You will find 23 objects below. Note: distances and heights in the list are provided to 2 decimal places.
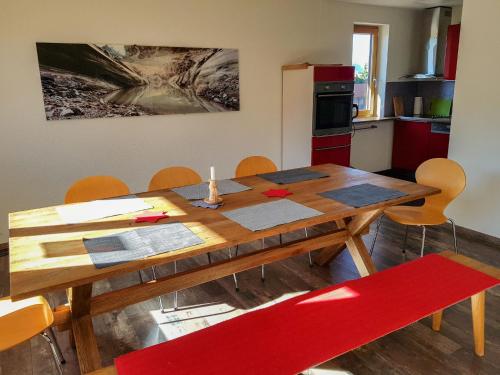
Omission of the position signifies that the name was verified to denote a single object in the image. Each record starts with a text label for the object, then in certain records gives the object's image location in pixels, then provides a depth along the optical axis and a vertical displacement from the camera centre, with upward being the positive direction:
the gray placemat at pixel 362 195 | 2.16 -0.57
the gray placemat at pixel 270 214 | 1.85 -0.59
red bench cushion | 1.40 -0.93
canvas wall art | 3.51 +0.18
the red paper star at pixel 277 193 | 2.31 -0.57
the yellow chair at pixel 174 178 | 2.91 -0.60
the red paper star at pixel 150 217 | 1.95 -0.60
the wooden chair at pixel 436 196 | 2.91 -0.73
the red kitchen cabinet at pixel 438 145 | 5.23 -0.69
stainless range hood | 5.59 +0.79
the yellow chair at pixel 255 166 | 3.26 -0.58
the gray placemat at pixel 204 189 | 2.38 -0.58
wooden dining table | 1.46 -0.62
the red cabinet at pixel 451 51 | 4.82 +0.52
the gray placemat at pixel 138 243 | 1.54 -0.61
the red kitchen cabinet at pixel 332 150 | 4.68 -0.66
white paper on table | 2.04 -0.60
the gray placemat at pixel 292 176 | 2.69 -0.56
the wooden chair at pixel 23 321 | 1.62 -0.97
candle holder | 2.18 -0.54
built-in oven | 4.54 -0.15
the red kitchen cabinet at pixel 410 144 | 5.56 -0.73
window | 5.68 +0.42
